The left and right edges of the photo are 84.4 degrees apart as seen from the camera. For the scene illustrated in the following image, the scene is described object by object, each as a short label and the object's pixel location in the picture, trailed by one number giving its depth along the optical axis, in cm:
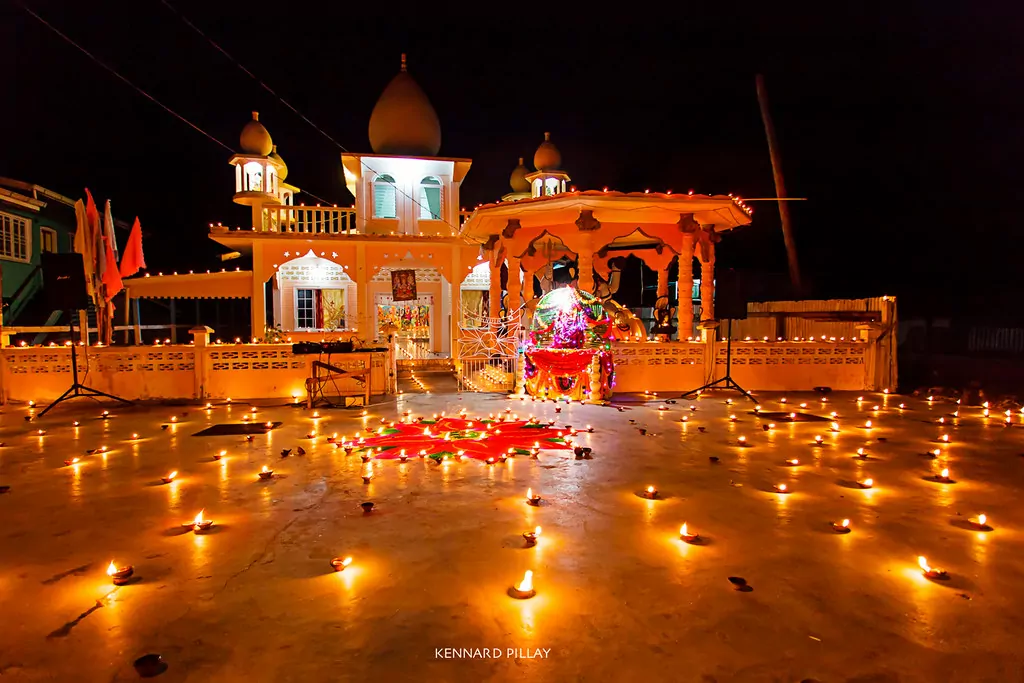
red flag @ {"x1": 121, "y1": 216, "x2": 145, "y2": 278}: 1382
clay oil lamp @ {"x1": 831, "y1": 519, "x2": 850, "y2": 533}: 429
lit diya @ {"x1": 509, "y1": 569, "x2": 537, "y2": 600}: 322
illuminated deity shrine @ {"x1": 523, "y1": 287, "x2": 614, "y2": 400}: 1127
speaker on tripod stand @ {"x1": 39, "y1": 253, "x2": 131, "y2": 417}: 959
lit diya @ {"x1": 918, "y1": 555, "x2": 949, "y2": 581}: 348
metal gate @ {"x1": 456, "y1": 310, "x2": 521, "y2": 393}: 1266
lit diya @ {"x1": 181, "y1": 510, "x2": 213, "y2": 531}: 435
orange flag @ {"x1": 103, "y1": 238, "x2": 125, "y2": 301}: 1261
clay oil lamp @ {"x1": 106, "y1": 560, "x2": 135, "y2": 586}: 345
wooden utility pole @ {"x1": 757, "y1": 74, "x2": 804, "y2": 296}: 2319
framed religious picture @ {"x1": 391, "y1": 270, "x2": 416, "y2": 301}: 1914
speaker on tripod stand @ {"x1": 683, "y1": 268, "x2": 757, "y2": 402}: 1105
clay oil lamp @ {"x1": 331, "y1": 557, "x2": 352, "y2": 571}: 359
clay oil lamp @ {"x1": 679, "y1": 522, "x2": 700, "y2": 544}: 407
